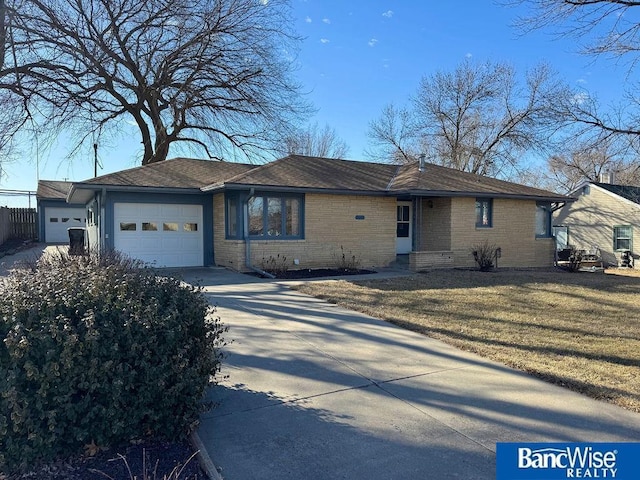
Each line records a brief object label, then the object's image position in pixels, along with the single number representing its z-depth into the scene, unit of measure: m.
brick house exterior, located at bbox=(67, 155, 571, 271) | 14.12
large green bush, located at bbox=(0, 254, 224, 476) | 2.65
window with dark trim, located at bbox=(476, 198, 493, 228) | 17.31
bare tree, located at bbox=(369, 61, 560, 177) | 33.00
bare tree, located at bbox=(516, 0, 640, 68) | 8.75
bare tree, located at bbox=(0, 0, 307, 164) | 16.45
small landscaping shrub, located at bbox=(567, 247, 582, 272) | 16.77
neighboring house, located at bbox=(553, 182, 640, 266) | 24.61
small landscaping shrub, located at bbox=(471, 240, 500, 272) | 15.47
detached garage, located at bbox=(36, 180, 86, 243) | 27.83
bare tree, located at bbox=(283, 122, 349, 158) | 22.99
